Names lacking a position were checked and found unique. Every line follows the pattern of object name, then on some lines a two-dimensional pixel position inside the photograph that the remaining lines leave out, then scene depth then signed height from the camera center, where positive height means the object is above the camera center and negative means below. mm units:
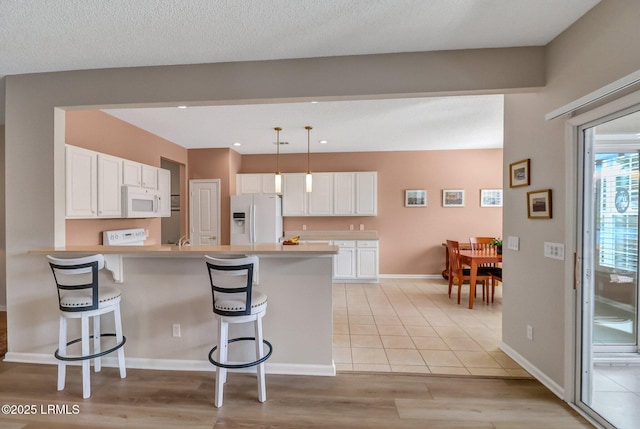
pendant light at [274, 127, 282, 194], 3988 +548
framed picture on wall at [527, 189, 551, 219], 2172 +81
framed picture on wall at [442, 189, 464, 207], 5730 +330
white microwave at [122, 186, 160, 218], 3500 +135
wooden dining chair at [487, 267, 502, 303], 3937 -862
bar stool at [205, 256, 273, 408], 1957 -726
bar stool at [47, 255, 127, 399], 2090 -742
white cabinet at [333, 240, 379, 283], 5422 -935
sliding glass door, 1927 -464
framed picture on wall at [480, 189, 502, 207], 5668 +341
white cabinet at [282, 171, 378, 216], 5629 +385
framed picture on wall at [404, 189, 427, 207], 5777 +319
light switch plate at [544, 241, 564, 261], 2061 -277
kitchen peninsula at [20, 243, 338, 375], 2389 -839
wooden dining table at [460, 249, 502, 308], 3965 -676
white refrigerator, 5230 -96
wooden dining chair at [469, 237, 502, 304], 3997 -554
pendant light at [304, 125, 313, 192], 3971 +523
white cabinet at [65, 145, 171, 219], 2754 +355
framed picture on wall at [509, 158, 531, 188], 2410 +367
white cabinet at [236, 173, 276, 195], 5758 +629
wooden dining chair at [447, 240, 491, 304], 4137 -883
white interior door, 5422 +42
